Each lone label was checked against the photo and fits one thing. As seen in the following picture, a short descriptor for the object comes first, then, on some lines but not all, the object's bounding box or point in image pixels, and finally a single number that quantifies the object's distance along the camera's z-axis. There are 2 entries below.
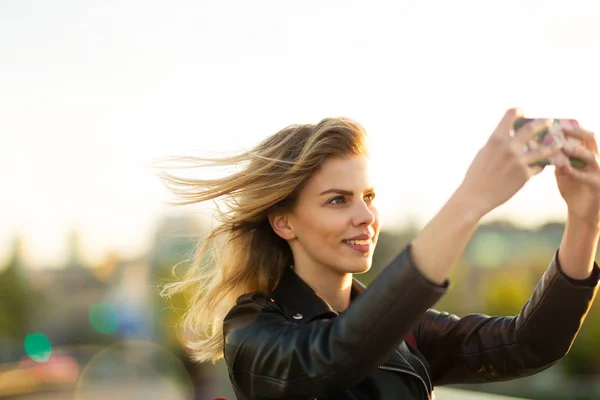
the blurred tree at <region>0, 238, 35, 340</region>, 54.72
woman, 1.92
